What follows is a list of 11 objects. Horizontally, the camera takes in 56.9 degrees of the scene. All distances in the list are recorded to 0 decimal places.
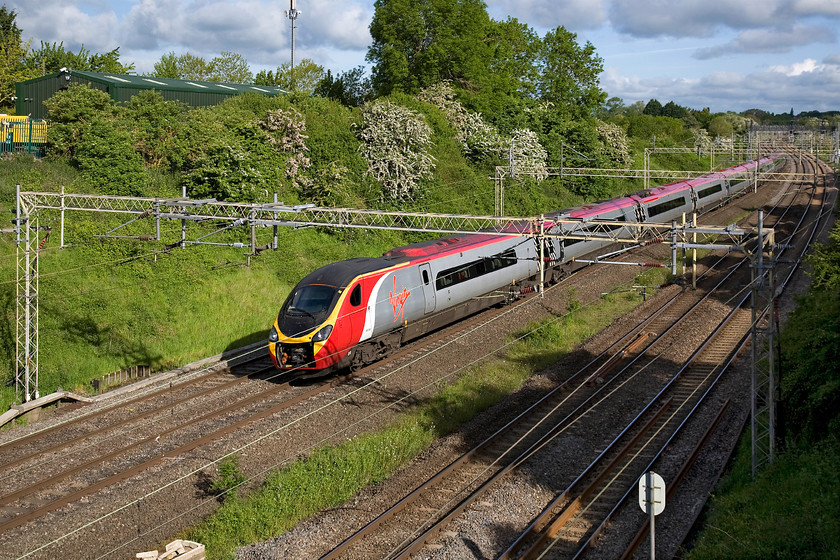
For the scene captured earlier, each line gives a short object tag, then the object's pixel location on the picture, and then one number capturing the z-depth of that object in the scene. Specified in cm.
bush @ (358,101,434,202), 4022
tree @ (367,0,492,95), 4891
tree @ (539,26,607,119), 6212
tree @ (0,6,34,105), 5088
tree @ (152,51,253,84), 7107
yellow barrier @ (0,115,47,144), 3500
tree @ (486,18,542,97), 5556
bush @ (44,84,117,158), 3359
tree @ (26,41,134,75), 5538
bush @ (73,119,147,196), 3203
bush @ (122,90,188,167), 3556
